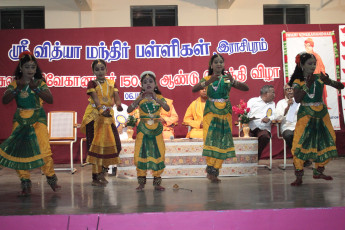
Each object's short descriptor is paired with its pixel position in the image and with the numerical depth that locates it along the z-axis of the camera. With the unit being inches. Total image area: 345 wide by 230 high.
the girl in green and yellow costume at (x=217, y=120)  199.0
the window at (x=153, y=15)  379.9
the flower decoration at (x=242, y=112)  246.1
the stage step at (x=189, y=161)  236.1
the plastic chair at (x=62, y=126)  281.1
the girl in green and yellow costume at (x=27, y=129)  178.1
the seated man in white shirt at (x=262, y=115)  258.8
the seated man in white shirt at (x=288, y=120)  257.8
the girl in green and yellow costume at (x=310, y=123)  189.2
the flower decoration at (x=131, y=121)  230.9
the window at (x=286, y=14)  384.8
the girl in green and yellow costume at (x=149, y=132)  185.2
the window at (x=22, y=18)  376.8
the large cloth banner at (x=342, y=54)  305.6
